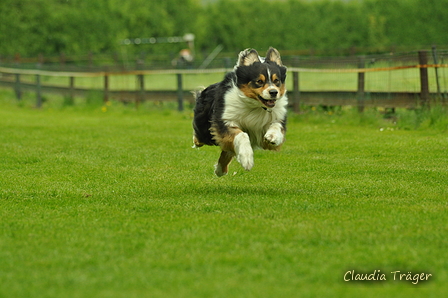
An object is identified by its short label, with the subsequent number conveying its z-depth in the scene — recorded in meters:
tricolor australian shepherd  16.08
